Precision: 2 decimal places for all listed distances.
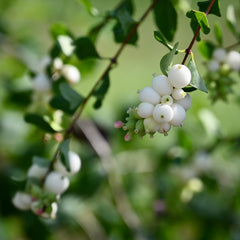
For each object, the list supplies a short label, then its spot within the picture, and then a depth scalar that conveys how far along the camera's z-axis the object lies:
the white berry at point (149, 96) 0.69
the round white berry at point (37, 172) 0.77
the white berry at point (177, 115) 0.69
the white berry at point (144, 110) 0.69
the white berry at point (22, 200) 0.77
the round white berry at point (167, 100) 0.69
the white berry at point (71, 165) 0.76
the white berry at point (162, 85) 0.69
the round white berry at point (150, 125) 0.69
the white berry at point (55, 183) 0.76
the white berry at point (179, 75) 0.68
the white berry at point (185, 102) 0.70
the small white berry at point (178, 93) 0.69
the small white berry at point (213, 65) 0.80
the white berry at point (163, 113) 0.68
